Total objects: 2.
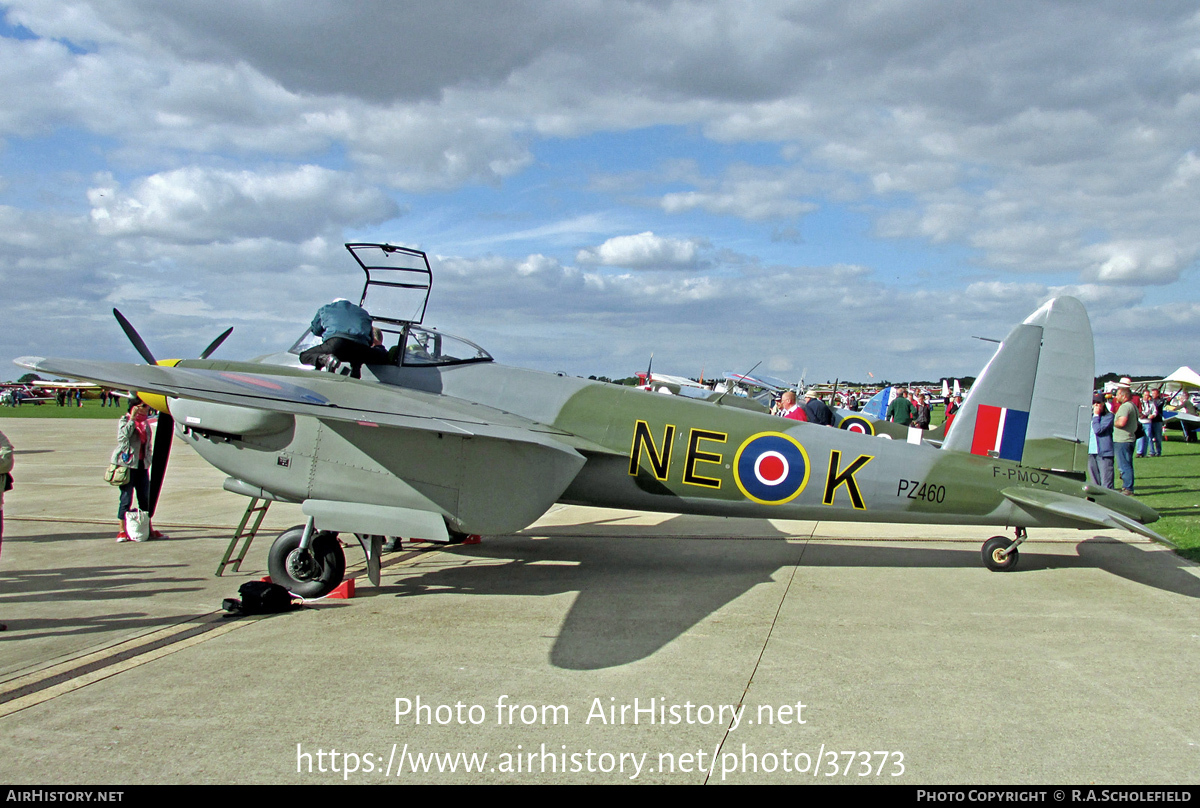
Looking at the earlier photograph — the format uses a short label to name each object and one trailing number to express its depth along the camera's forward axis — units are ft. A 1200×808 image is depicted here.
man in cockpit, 22.85
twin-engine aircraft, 20.34
